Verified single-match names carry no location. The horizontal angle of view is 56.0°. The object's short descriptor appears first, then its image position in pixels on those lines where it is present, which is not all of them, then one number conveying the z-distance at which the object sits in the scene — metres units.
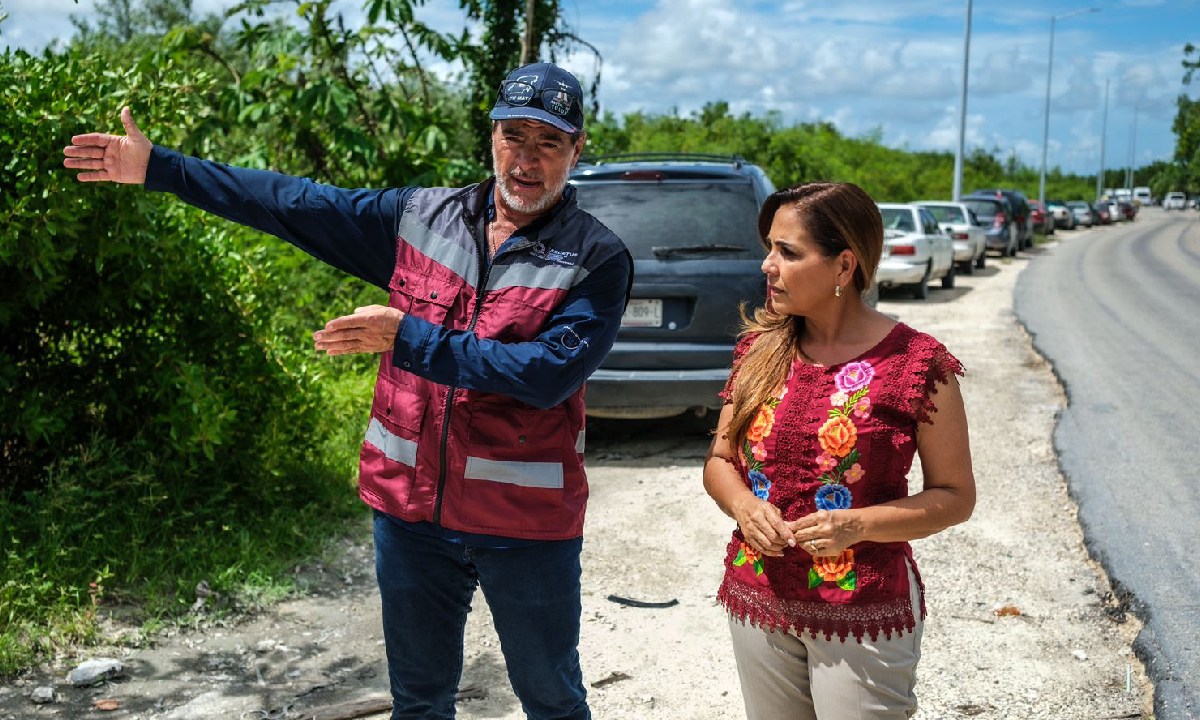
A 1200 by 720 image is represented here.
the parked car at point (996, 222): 30.72
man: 2.76
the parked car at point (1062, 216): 59.14
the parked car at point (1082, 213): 65.50
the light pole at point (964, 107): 29.52
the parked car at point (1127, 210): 78.38
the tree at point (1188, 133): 76.31
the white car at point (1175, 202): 118.38
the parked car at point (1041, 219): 45.25
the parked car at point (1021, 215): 34.41
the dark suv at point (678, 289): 7.24
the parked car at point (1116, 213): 77.19
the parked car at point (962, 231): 24.53
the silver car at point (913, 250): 18.55
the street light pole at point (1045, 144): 55.23
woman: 2.42
